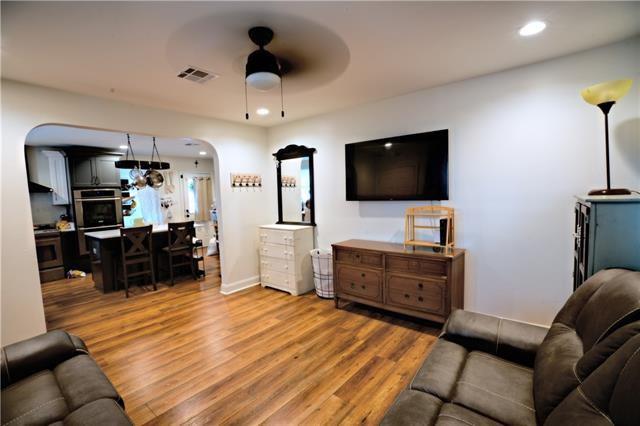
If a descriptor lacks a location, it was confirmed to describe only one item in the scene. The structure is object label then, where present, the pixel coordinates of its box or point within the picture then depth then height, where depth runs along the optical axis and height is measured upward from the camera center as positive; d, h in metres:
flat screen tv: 3.04 +0.28
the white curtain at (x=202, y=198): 7.73 +0.03
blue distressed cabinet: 1.59 -0.28
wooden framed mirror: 4.31 +0.17
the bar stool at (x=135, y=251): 4.24 -0.76
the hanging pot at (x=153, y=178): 4.70 +0.38
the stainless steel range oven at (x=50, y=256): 5.09 -0.94
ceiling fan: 1.94 +0.92
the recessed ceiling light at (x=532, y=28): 1.91 +1.10
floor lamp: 1.91 +0.62
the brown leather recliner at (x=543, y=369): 0.87 -0.83
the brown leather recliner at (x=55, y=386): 1.26 -0.94
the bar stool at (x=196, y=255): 5.06 -1.03
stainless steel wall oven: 5.59 -0.14
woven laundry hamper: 3.84 -1.08
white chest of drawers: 4.04 -0.89
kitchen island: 4.40 -0.87
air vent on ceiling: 2.48 +1.13
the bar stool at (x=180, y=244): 4.65 -0.75
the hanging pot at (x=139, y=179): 4.70 +0.37
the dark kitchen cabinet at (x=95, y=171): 5.62 +0.65
